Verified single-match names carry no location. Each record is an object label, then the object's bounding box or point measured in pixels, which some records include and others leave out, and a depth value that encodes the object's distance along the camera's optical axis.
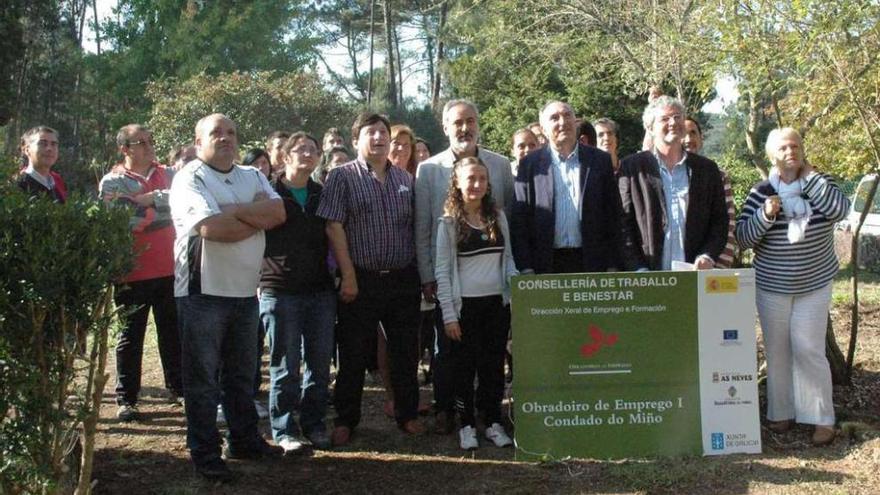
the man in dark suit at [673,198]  5.79
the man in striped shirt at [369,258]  5.89
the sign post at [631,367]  5.62
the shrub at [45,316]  3.79
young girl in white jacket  5.77
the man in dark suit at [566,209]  5.89
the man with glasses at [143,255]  6.70
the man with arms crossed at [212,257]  5.06
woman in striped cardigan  5.77
